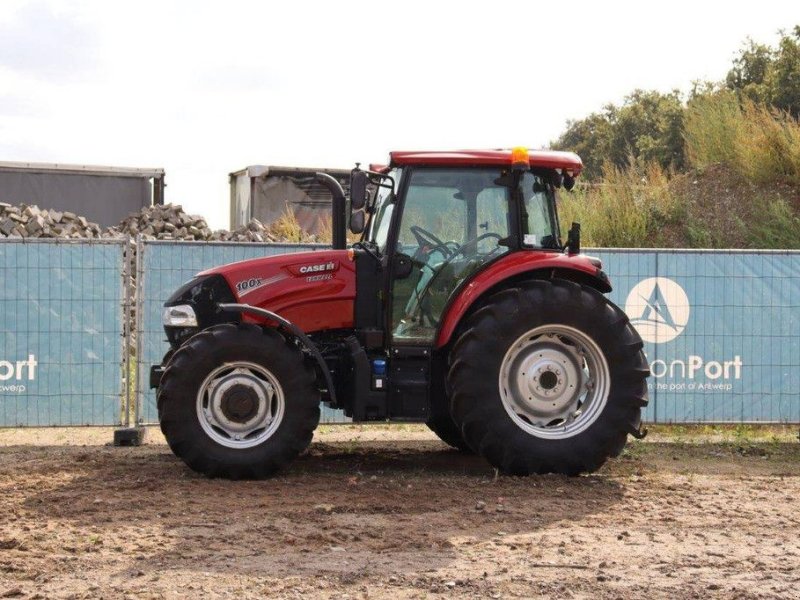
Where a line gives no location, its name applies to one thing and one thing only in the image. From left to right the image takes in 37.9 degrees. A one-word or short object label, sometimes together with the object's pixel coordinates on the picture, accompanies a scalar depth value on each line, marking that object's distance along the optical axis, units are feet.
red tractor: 28.12
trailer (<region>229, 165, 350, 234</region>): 78.07
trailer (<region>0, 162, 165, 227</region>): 78.28
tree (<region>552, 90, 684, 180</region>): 128.26
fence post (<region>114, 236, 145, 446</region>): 37.58
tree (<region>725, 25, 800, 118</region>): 89.76
